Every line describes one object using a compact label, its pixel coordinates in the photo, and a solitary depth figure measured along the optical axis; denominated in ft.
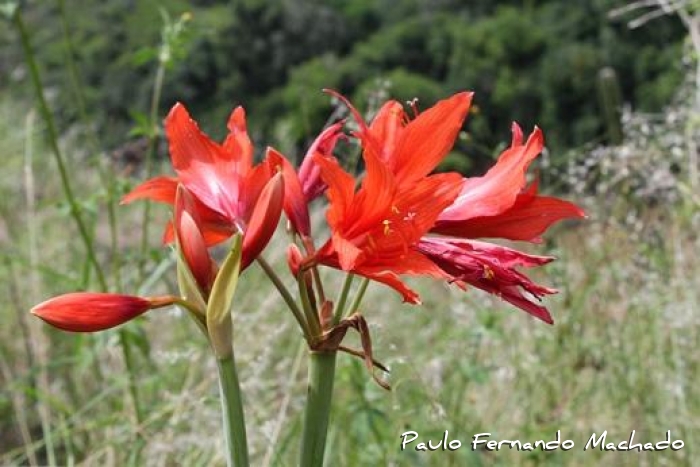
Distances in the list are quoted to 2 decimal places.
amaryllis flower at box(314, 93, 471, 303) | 2.88
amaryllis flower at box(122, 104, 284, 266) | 3.01
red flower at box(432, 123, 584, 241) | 2.92
